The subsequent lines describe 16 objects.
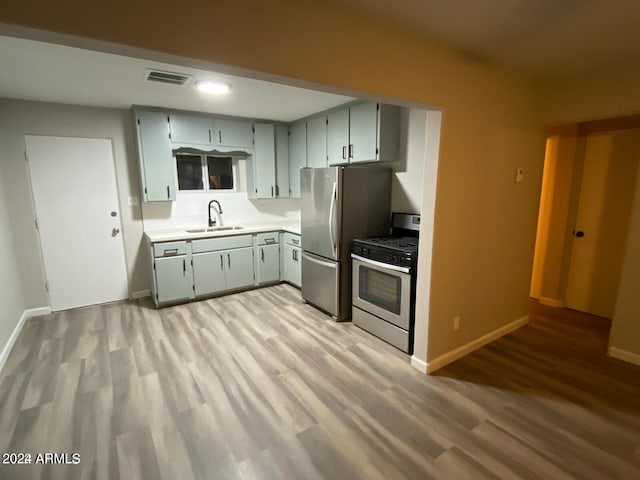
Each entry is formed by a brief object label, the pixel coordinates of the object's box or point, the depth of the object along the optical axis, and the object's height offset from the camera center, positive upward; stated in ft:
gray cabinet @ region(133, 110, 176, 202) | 12.32 +1.42
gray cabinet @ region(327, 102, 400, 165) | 10.61 +2.04
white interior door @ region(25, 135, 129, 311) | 11.75 -1.02
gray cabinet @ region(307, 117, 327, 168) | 12.96 +2.04
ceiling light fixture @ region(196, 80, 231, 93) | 9.14 +3.11
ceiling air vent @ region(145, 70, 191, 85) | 8.44 +3.14
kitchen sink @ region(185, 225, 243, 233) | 14.15 -1.72
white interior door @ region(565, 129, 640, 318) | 10.82 -1.03
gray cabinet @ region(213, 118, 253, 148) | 13.78 +2.56
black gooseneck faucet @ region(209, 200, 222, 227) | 14.84 -1.14
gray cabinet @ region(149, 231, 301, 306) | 12.44 -3.13
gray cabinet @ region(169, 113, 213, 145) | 12.85 +2.58
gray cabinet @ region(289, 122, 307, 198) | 14.40 +1.74
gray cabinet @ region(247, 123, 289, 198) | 14.90 +1.33
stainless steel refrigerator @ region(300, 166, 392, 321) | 10.64 -0.96
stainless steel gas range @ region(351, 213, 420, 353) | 8.73 -2.75
